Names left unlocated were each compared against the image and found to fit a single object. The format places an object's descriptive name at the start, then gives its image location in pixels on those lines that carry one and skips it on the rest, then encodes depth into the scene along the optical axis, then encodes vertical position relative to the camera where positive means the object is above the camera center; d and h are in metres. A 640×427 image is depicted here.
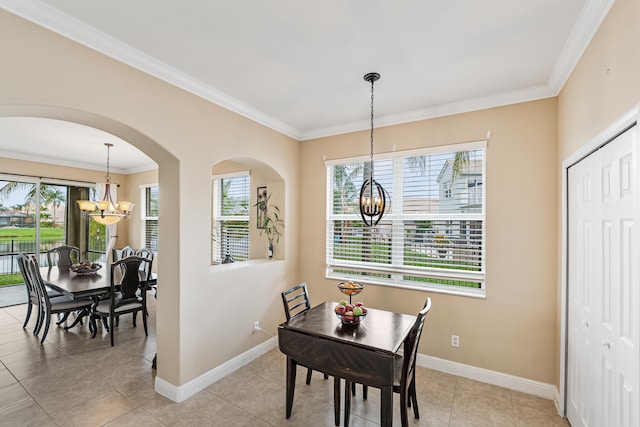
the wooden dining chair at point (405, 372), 1.93 -1.08
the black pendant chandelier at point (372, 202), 2.56 +0.12
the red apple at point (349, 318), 2.28 -0.82
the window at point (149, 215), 6.38 -0.03
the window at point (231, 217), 4.66 -0.05
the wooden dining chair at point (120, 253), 5.67 -0.81
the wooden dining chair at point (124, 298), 3.55 -1.12
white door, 1.40 -0.43
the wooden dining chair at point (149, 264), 3.99 -0.74
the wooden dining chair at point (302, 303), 2.55 -0.89
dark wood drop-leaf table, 1.84 -0.92
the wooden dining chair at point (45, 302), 3.57 -1.16
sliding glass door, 5.41 -0.11
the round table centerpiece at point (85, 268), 4.23 -0.83
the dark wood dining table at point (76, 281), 3.41 -0.90
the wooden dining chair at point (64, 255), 4.94 -0.73
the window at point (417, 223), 2.99 -0.10
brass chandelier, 4.34 +0.07
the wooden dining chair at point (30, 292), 3.82 -1.10
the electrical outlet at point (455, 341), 2.96 -1.30
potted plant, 3.83 -0.10
